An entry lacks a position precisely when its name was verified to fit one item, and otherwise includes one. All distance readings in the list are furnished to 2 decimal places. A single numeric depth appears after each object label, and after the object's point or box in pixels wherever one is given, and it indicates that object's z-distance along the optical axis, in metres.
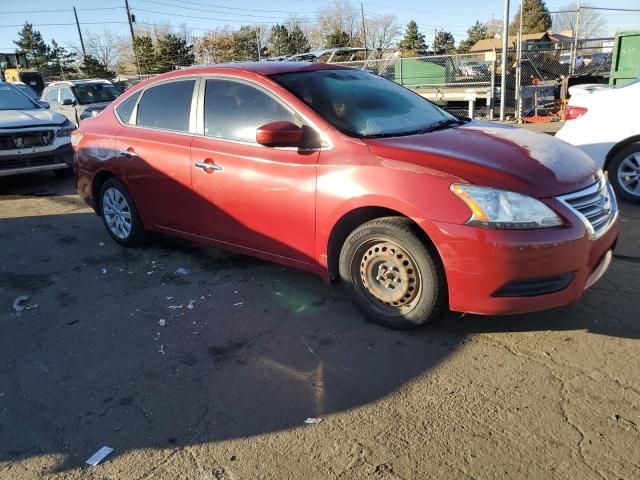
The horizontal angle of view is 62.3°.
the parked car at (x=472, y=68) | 17.38
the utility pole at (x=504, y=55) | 12.40
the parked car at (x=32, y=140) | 8.27
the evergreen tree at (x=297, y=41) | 53.20
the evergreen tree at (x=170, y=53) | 44.56
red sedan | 3.02
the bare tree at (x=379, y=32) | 73.38
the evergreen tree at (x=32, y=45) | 60.70
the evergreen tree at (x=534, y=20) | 59.11
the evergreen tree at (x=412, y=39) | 59.97
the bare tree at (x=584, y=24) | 65.88
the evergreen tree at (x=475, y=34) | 64.86
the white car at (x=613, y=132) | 5.91
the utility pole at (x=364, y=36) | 63.46
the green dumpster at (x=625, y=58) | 11.54
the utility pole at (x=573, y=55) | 15.11
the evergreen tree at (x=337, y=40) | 46.62
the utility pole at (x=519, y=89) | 13.30
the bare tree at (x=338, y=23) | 70.12
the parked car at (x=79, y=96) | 13.63
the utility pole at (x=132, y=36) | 42.09
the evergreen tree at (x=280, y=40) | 53.22
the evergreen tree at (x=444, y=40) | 60.01
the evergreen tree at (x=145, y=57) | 44.22
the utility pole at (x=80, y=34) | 51.00
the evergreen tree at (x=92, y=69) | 47.00
